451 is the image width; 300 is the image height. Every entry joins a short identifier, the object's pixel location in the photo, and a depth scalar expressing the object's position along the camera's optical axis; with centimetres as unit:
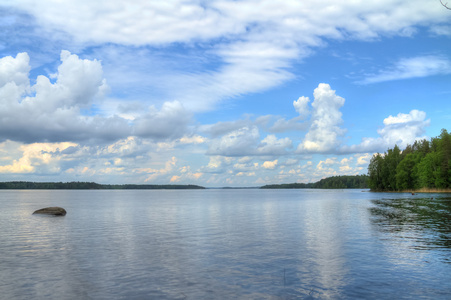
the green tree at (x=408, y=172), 17175
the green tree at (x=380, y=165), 19640
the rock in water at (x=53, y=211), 6278
